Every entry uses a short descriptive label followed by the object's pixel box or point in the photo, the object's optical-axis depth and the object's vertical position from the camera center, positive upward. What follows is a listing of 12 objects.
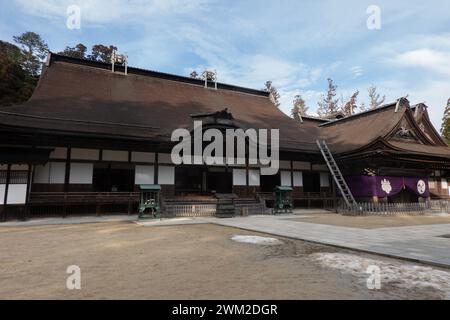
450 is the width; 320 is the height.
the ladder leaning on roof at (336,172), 17.59 +1.52
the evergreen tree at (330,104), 46.81 +14.59
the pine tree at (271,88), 47.83 +17.40
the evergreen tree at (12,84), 25.50 +9.94
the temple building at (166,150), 13.09 +2.42
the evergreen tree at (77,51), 40.29 +19.95
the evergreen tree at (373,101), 43.28 +13.97
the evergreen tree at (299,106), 50.29 +15.49
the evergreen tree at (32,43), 51.28 +26.38
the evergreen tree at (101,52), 43.16 +20.76
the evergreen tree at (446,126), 36.97 +9.00
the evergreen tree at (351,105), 44.52 +13.85
